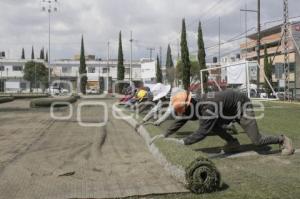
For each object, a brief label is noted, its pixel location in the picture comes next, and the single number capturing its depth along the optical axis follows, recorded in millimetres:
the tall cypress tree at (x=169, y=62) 59689
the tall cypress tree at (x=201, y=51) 43817
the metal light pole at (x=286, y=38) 21188
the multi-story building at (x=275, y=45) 23275
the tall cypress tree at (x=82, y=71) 51611
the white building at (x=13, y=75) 68077
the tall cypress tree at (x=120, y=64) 55254
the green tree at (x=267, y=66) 41321
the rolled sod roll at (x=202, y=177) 4337
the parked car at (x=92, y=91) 52962
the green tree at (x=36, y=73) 64312
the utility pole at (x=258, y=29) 25749
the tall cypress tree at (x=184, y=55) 43361
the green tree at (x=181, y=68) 46795
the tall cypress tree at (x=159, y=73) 55097
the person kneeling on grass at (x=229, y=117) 6040
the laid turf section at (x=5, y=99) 26276
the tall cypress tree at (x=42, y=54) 85760
